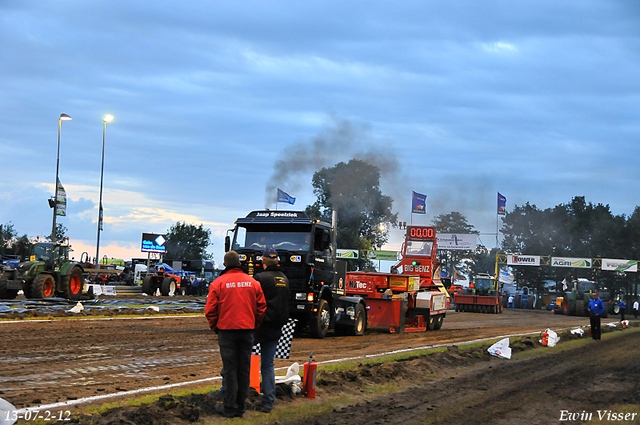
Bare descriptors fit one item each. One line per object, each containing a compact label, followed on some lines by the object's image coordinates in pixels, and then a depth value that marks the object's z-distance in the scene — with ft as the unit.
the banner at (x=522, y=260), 202.46
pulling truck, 52.80
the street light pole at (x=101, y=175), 146.72
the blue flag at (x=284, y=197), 117.67
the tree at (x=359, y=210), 206.90
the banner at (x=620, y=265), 187.93
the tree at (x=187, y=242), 398.01
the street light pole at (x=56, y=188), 129.18
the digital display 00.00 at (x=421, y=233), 96.33
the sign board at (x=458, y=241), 235.81
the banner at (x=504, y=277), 190.55
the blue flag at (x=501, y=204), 230.87
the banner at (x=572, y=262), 197.26
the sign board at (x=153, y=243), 156.66
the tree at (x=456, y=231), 361.10
